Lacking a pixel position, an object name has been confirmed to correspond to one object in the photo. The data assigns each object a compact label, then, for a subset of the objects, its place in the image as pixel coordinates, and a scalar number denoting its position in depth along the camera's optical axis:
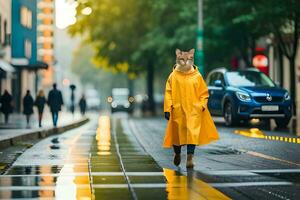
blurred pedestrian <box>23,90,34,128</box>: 33.38
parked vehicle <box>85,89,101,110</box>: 94.81
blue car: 25.70
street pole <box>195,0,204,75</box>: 40.59
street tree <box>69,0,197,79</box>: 49.25
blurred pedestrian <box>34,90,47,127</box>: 33.08
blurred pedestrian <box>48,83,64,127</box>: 31.47
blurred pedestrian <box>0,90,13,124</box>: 36.06
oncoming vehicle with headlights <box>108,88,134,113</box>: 71.50
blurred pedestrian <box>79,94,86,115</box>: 55.85
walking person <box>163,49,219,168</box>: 12.68
